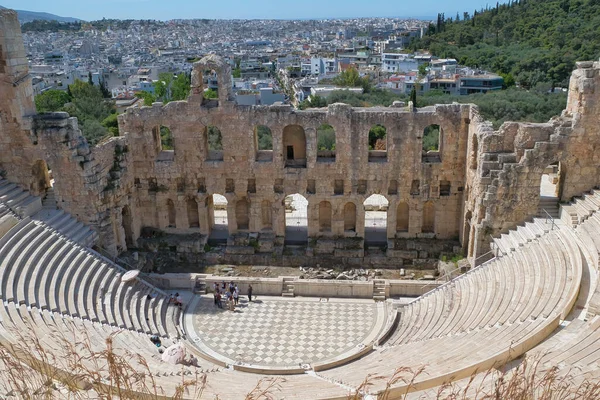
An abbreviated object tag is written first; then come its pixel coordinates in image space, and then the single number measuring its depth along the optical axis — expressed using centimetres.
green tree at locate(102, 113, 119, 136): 5178
